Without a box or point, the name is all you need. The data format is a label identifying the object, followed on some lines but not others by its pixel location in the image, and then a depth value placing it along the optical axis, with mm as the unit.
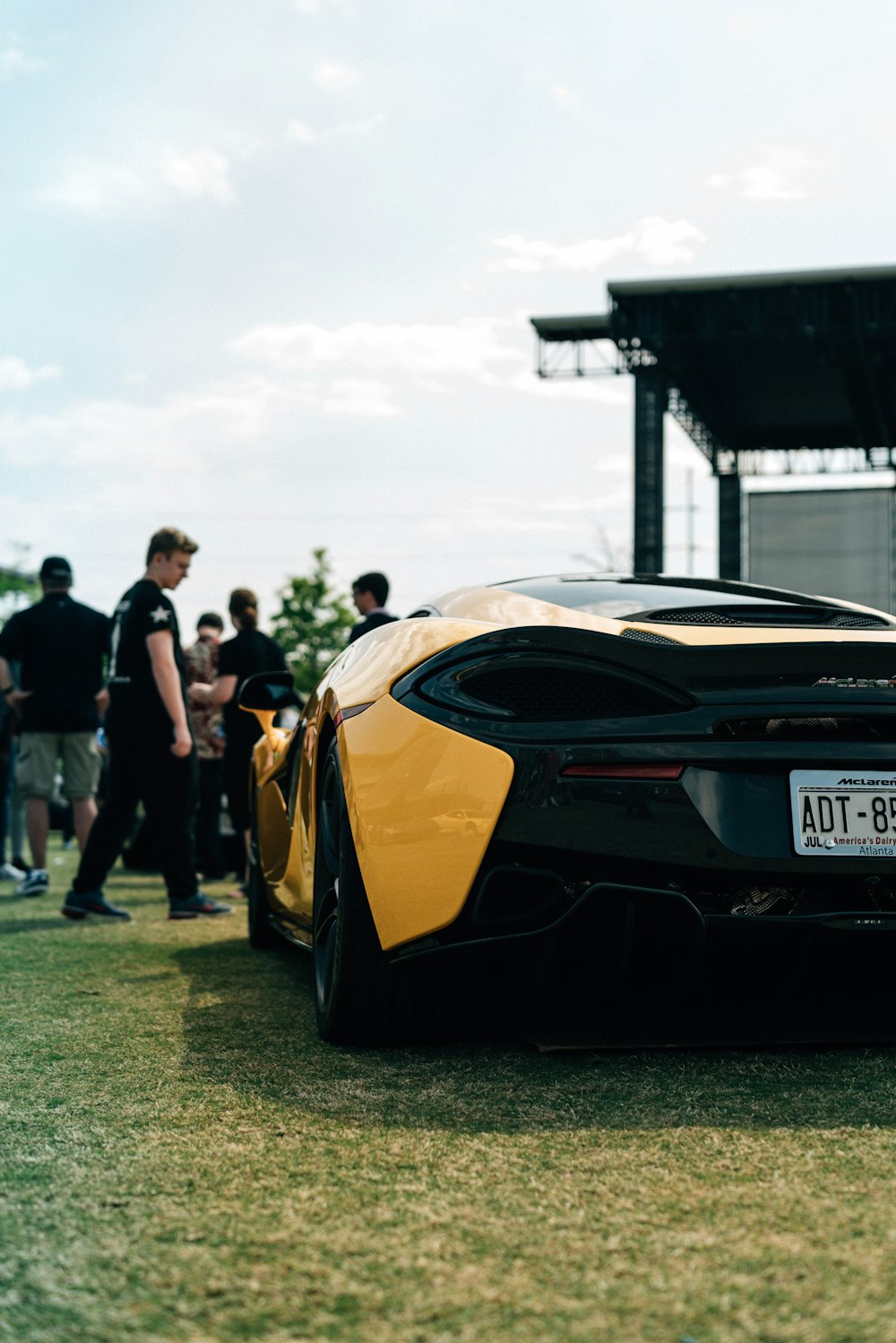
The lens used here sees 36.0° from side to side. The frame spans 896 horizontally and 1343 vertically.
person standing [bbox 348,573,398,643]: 7371
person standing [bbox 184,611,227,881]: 9016
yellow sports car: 2682
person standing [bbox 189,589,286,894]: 8039
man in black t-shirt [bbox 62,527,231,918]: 6461
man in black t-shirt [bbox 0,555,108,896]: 7980
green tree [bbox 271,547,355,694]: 72375
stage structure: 23531
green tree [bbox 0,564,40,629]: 70625
